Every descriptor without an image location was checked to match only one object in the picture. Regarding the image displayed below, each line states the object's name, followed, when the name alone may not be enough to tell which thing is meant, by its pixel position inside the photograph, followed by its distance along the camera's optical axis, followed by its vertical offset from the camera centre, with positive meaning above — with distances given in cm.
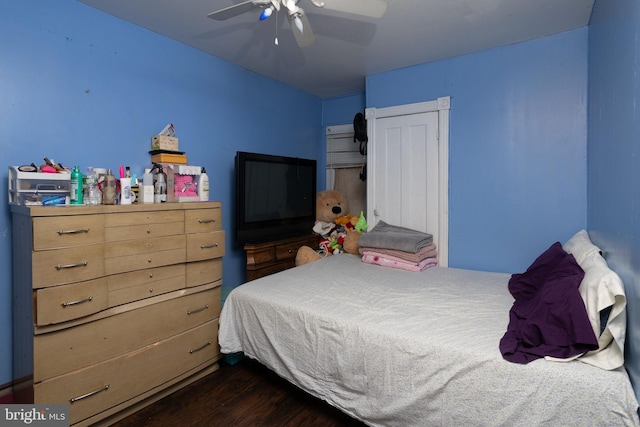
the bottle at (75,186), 173 +11
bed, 117 -66
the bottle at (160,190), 212 +11
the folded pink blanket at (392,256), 268 -43
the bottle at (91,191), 178 +9
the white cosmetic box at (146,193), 201 +9
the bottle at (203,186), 236 +15
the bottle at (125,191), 187 +9
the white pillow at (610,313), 115 -39
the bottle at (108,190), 180 +9
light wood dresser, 150 -53
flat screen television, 281 +9
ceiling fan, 158 +100
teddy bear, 319 -25
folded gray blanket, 270 -28
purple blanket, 121 -48
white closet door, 296 +32
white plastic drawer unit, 164 +11
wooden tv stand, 283 -45
